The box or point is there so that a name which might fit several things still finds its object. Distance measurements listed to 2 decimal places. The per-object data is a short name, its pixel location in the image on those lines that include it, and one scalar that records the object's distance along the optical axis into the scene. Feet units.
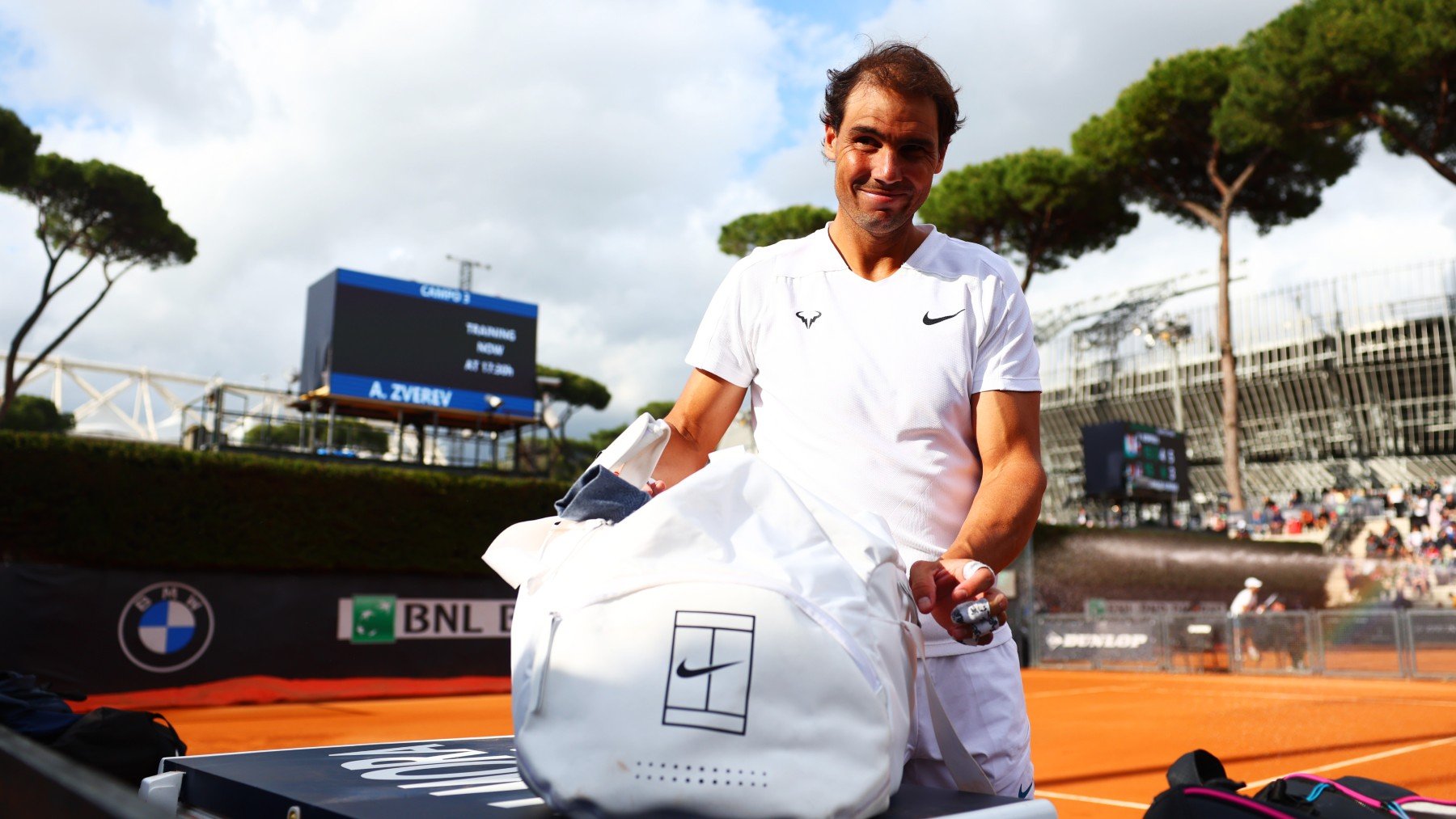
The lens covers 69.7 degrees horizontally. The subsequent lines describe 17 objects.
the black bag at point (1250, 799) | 4.25
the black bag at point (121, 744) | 7.43
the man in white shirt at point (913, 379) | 4.82
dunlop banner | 56.90
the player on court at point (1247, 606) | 53.06
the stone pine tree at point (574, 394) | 159.33
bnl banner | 35.58
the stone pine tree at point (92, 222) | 84.79
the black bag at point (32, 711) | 8.54
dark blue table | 3.36
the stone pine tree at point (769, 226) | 106.01
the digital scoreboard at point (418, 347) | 68.90
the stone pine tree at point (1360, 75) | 80.33
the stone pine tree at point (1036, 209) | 104.99
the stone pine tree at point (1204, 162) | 99.86
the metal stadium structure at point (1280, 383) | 134.10
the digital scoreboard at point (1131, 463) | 91.76
